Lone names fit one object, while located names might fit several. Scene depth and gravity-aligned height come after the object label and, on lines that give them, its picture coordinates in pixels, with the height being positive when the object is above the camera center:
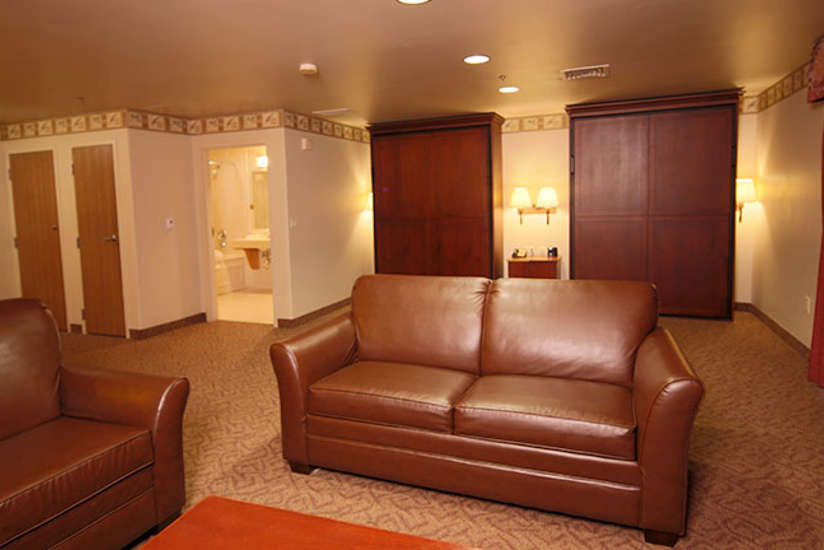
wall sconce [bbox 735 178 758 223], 5.99 +0.17
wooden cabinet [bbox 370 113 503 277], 6.54 +0.25
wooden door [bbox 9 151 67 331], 6.22 +0.02
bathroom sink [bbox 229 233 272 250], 8.44 -0.30
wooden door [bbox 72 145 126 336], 5.79 -0.12
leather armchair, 1.80 -0.78
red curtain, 3.81 -0.94
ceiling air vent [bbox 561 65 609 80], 4.48 +1.12
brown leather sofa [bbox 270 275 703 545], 2.12 -0.77
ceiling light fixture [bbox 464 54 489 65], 4.05 +1.13
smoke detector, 4.11 +1.11
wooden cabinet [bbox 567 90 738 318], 5.74 +0.15
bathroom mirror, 8.86 +0.33
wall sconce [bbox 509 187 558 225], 6.66 +0.16
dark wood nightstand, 6.59 -0.62
